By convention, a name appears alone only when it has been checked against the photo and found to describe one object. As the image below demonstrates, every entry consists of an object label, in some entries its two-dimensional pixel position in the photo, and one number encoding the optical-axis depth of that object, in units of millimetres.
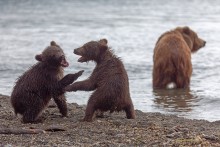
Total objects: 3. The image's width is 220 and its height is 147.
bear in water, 28125
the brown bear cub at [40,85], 17656
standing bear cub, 17594
